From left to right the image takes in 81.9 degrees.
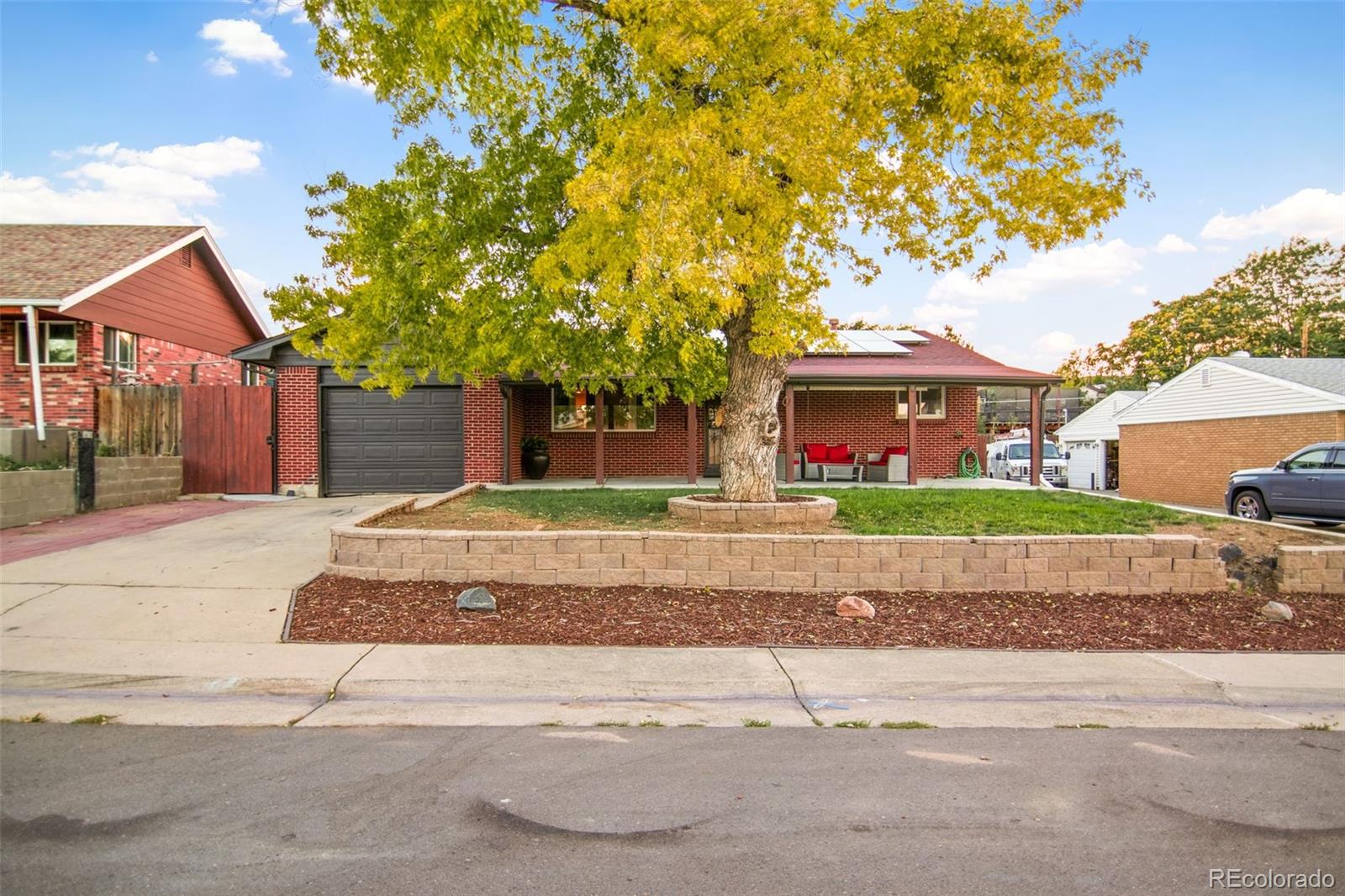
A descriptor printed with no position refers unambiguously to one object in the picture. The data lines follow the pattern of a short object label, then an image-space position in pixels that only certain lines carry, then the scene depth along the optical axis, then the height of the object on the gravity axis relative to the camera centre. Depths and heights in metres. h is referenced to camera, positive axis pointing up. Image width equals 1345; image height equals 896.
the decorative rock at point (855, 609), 6.66 -1.44
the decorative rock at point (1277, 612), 6.93 -1.55
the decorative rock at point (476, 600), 6.62 -1.34
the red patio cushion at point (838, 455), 18.52 -0.30
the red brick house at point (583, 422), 15.95 +0.50
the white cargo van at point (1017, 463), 31.72 -0.96
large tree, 7.27 +2.83
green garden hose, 19.70 -0.60
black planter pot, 17.83 -0.46
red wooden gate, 15.55 +0.12
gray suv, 13.90 -0.90
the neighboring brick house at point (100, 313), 15.68 +2.89
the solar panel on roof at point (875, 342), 19.25 +2.62
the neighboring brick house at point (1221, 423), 20.59 +0.51
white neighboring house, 33.31 -0.06
